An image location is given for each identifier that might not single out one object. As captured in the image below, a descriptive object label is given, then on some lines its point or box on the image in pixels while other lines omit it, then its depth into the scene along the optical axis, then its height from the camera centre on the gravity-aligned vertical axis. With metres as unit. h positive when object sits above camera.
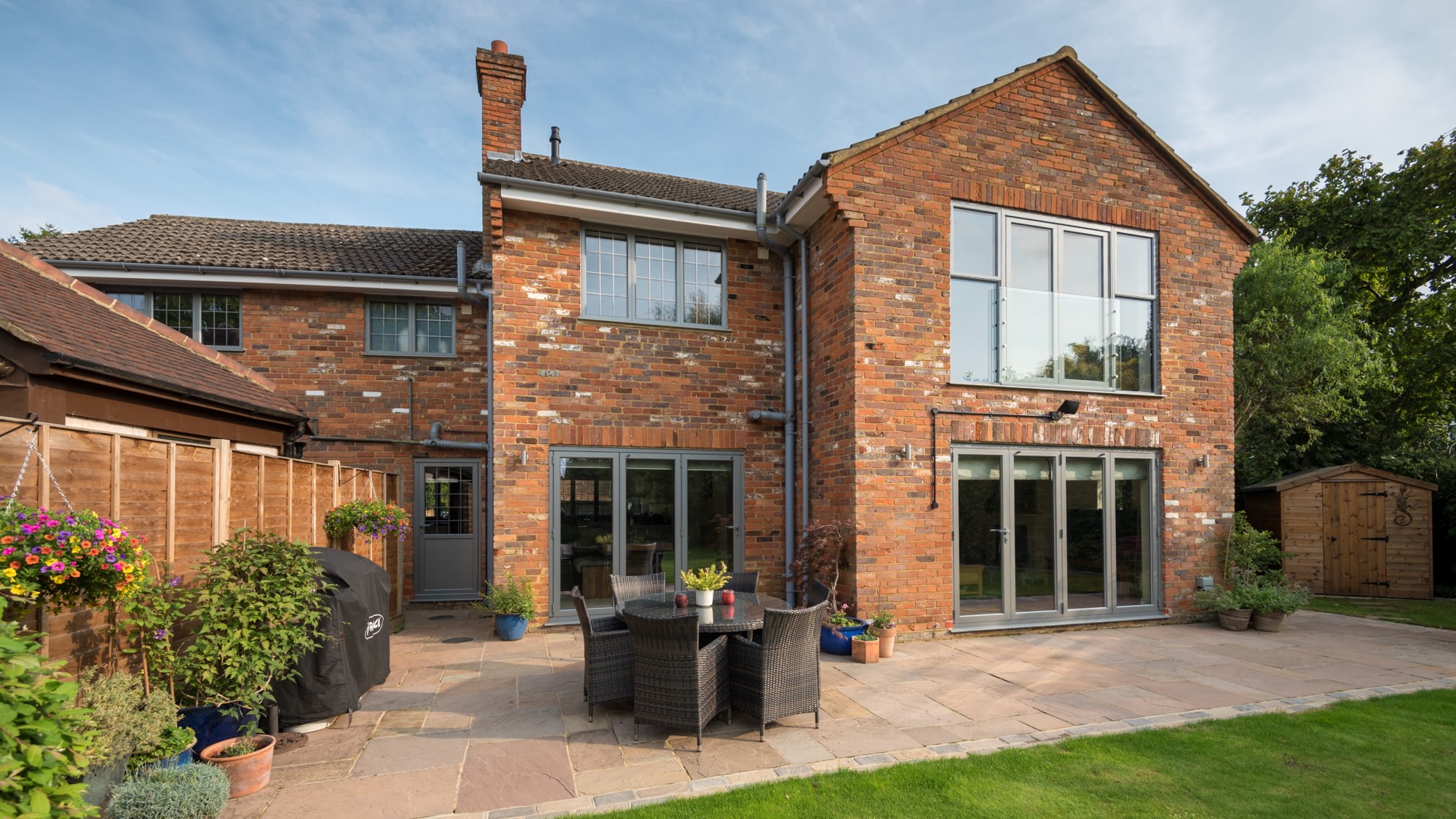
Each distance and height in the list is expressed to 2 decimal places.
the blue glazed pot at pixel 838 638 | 7.20 -2.13
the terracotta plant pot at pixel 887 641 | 7.10 -2.12
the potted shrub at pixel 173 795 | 3.37 -1.79
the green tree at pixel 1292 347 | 12.01 +1.56
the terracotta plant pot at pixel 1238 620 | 8.55 -2.27
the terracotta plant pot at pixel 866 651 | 6.86 -2.14
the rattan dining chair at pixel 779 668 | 4.75 -1.63
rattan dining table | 5.00 -1.39
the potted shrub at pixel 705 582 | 5.34 -1.16
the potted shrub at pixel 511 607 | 7.82 -1.96
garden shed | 11.74 -1.64
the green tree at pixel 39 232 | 21.80 +6.55
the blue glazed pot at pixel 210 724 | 4.25 -1.79
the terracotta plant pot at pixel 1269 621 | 8.48 -2.27
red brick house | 7.88 +0.86
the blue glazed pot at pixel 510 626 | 7.81 -2.15
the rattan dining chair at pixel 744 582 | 6.66 -1.41
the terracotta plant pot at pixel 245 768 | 3.92 -1.91
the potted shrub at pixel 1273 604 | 8.45 -2.05
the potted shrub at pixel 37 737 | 1.66 -0.77
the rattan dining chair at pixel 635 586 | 6.36 -1.42
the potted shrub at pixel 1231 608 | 8.55 -2.14
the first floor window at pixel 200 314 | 9.90 +1.78
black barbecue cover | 4.78 -1.61
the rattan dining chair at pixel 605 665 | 5.14 -1.72
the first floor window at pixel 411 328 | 10.42 +1.64
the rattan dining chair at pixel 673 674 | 4.59 -1.62
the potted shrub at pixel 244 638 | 4.11 -1.25
